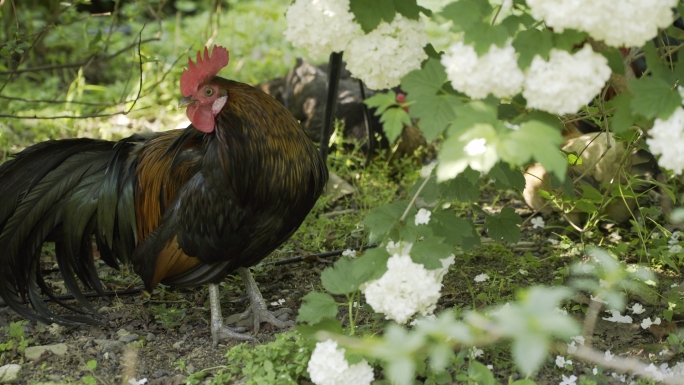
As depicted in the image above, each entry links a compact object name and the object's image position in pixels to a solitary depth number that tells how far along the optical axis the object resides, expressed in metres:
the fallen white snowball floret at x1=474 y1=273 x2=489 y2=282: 3.91
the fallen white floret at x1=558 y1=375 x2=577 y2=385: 2.92
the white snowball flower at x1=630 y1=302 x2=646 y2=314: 3.46
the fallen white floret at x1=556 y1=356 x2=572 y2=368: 3.00
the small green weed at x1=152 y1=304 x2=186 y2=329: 3.76
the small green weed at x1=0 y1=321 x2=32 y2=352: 3.37
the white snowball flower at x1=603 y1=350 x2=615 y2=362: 3.02
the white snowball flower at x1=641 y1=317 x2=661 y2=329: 3.33
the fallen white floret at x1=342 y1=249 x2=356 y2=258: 4.10
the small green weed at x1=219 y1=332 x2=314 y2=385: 2.88
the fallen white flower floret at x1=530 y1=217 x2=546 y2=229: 4.64
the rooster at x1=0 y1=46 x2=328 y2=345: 3.35
